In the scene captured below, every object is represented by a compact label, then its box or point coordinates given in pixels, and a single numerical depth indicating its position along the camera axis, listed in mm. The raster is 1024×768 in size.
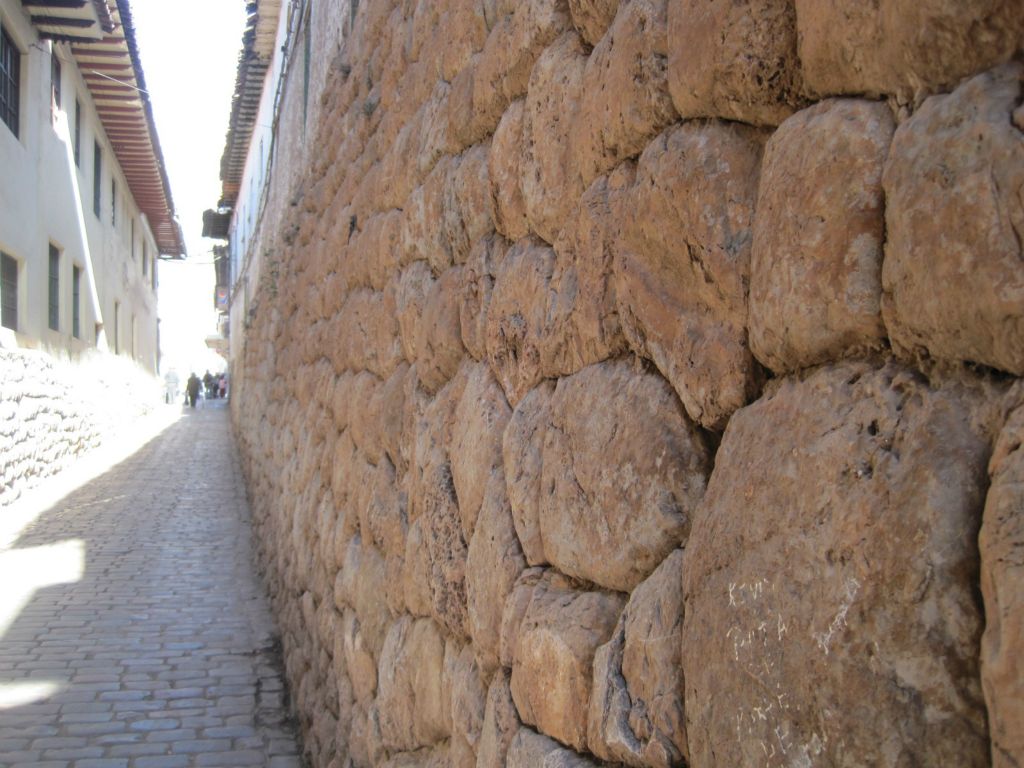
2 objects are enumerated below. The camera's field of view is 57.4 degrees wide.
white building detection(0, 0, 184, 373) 9414
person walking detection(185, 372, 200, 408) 27250
